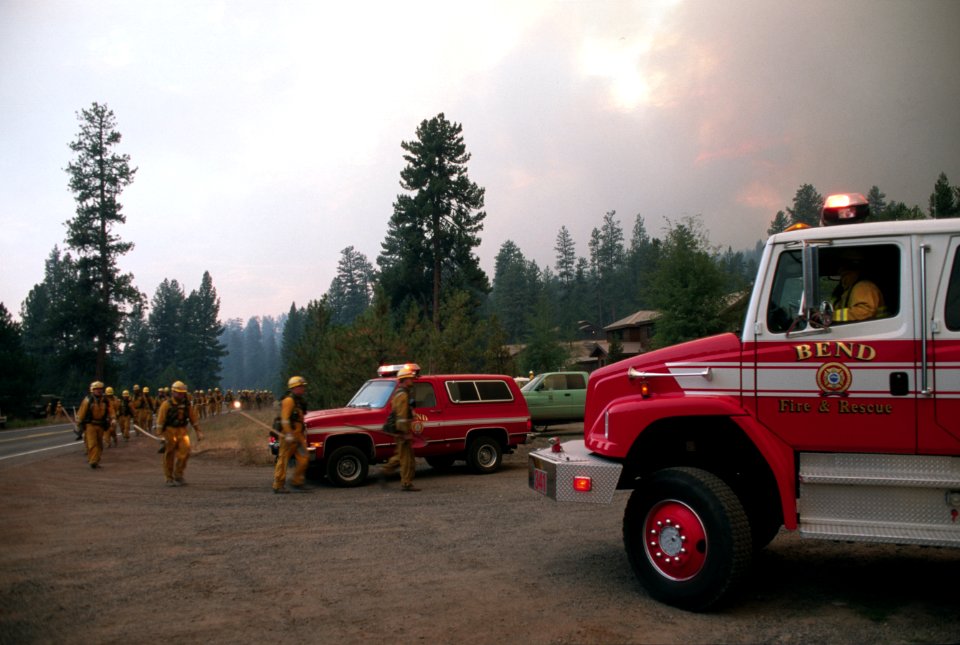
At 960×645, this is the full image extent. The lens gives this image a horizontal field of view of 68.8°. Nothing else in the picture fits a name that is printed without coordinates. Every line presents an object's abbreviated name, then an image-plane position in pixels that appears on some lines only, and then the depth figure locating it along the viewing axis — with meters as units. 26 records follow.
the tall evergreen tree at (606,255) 115.19
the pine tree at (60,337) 50.47
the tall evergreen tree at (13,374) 43.25
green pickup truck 21.45
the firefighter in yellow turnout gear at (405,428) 11.98
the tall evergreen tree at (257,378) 178.90
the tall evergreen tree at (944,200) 31.27
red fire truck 4.84
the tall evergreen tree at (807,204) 65.70
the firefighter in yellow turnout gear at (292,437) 11.80
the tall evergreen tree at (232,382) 191.25
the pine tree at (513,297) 100.56
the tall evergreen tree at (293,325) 122.38
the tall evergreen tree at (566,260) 126.00
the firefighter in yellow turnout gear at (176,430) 13.36
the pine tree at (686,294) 37.81
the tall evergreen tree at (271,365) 181.07
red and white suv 12.55
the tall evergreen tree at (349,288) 119.75
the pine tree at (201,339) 102.81
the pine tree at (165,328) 105.56
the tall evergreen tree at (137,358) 98.41
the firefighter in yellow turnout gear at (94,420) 16.00
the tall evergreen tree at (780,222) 87.36
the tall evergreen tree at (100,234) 51.62
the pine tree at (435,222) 49.56
